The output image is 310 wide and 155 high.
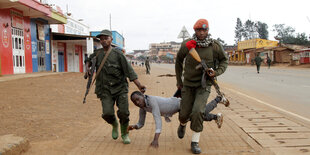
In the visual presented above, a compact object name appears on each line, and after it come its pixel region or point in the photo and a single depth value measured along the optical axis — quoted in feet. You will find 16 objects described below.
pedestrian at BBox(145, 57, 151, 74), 83.05
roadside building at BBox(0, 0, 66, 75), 55.72
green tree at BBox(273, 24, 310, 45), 275.69
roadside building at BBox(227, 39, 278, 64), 162.72
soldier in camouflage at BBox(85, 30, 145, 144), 13.42
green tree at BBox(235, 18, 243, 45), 342.95
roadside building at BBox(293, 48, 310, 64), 115.55
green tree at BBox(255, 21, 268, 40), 325.21
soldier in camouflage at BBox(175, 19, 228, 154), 12.09
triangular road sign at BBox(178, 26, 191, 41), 52.84
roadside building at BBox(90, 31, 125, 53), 115.85
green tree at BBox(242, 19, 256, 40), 331.57
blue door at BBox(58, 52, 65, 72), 88.43
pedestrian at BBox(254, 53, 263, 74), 75.20
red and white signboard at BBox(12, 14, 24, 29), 59.87
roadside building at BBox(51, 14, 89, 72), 82.34
